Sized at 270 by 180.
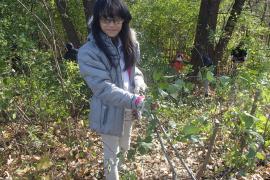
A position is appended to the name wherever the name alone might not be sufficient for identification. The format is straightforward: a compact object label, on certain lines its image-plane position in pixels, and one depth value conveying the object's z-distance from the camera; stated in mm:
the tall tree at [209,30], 4072
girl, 1466
